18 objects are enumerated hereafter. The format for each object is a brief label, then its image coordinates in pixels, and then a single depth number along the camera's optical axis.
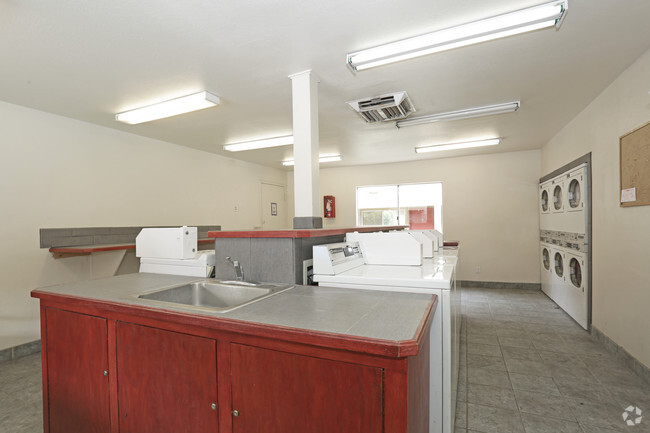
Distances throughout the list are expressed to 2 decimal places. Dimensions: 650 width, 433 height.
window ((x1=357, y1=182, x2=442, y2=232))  6.72
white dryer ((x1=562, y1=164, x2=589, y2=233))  3.71
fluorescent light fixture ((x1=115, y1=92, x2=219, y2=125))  3.13
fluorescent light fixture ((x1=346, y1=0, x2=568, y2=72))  1.88
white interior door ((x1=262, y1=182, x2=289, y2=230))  7.09
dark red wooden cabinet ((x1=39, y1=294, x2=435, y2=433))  1.05
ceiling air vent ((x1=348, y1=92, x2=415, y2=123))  3.22
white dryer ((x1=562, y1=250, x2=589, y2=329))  3.70
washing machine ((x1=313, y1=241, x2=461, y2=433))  1.60
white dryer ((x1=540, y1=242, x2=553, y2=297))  5.12
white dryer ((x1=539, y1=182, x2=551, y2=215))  5.20
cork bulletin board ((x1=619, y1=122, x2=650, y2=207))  2.46
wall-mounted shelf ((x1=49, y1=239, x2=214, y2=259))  3.29
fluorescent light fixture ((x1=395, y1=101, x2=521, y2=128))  3.48
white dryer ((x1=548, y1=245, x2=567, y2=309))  4.49
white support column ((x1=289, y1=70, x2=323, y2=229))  2.76
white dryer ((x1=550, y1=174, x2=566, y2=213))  4.54
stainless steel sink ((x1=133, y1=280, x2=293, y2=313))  1.89
